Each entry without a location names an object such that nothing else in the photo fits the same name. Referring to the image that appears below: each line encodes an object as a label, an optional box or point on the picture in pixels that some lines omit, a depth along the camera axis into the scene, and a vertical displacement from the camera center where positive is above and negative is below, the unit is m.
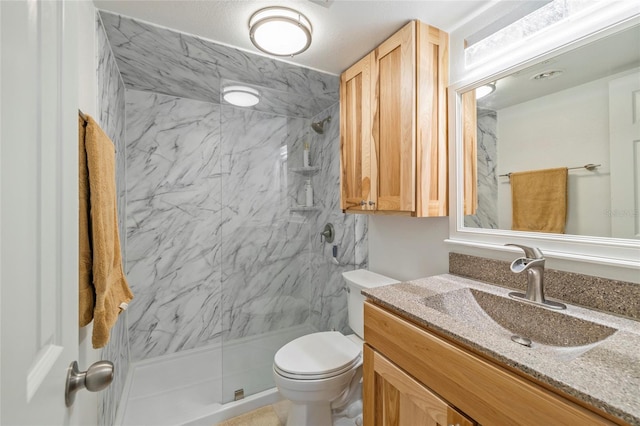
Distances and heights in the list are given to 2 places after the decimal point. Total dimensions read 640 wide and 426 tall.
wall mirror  0.88 +0.28
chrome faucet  0.96 -0.23
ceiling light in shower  1.94 +0.87
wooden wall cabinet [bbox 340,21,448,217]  1.34 +0.48
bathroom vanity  0.56 -0.39
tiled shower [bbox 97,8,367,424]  1.94 -0.03
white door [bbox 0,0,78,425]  0.33 +0.01
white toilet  1.37 -0.82
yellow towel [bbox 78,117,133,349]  0.91 -0.09
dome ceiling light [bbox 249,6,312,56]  1.29 +0.93
